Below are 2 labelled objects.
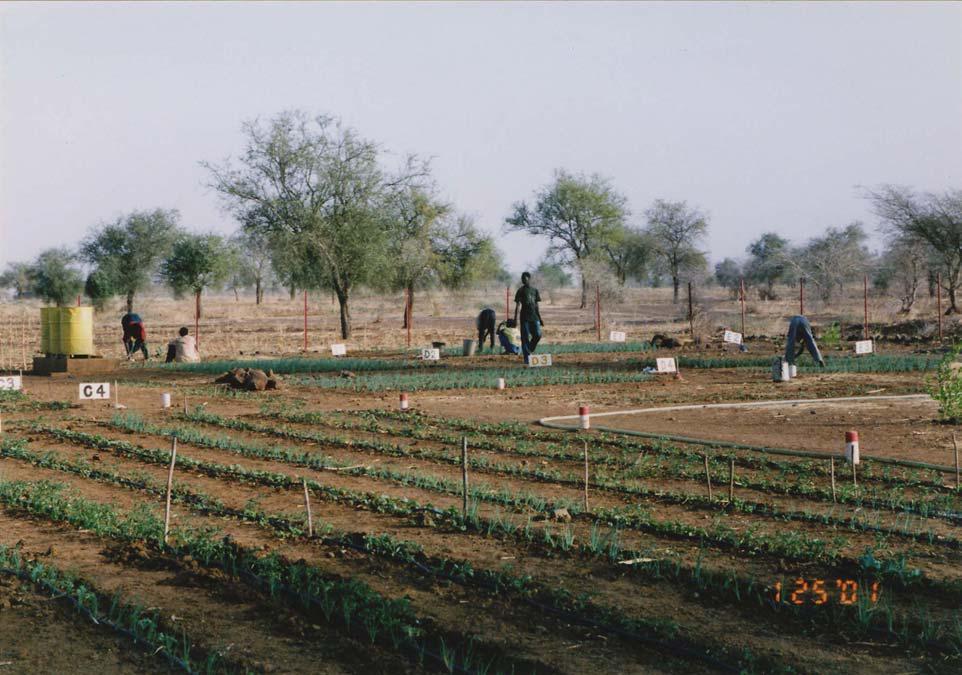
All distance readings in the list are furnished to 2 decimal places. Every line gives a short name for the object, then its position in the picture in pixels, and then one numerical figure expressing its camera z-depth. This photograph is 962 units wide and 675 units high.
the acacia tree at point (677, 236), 66.62
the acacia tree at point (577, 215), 64.25
